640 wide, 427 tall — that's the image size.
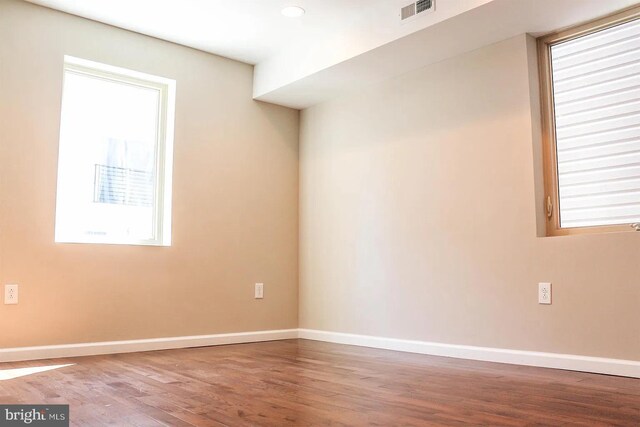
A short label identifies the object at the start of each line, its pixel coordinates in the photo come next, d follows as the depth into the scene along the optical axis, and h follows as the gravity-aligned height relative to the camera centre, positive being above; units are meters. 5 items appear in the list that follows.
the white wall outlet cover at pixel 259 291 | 4.34 -0.18
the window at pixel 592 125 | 2.88 +0.81
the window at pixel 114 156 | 3.60 +0.79
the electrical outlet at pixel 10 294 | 3.19 -0.15
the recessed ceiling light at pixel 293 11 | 3.48 +1.67
